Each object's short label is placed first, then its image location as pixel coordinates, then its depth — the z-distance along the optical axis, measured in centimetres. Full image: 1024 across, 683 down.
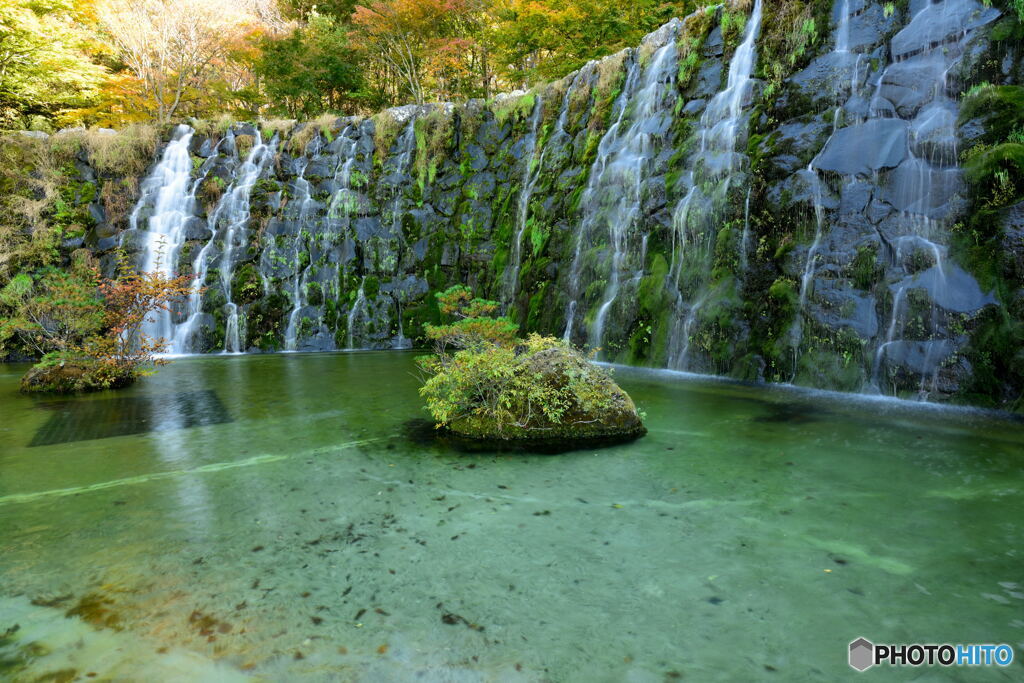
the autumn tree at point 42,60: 1770
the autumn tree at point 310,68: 2261
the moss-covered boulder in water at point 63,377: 903
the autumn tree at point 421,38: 1981
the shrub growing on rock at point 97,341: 906
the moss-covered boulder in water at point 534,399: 565
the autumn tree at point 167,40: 2020
